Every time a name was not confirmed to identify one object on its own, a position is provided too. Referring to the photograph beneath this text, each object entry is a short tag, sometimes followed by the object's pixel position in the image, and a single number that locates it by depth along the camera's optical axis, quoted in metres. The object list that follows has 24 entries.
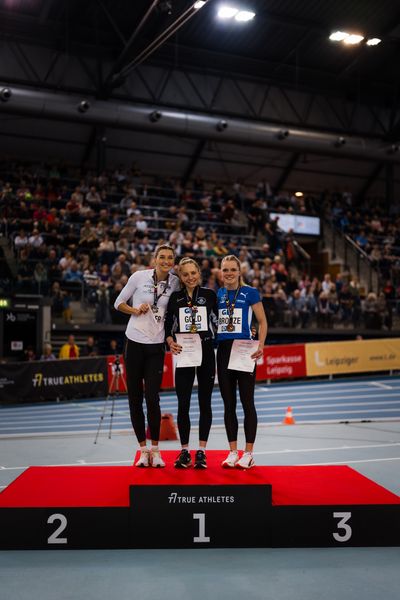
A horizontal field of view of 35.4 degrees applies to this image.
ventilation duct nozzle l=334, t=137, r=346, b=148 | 26.23
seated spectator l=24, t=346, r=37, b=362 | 16.97
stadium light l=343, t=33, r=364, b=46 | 21.52
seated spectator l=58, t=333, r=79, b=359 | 17.06
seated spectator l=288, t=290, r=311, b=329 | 20.16
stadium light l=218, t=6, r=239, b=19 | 19.34
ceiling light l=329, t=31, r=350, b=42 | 21.30
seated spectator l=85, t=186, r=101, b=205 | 22.41
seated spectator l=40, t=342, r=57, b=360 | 17.02
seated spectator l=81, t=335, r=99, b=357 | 17.43
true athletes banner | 15.95
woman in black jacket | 5.07
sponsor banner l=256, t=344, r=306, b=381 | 18.20
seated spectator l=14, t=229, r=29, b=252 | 18.05
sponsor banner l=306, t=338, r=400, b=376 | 18.48
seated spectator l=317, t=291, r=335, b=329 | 20.48
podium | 4.15
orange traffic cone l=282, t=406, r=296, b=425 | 11.83
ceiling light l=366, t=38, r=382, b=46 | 21.83
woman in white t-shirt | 5.10
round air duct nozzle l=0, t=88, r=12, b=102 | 20.44
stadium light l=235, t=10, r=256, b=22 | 19.69
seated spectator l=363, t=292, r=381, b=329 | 21.17
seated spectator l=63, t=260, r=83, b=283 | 17.73
